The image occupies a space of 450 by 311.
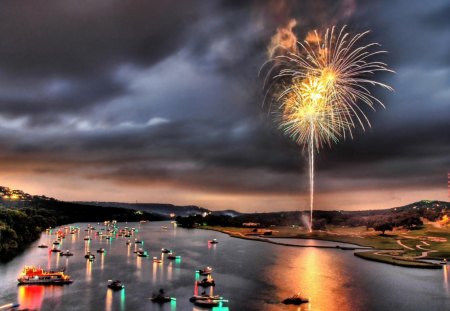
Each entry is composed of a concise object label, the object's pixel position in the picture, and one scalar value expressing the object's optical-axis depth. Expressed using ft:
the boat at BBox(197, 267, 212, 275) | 398.62
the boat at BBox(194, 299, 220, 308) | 277.27
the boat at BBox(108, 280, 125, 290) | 327.88
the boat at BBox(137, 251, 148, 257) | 544.62
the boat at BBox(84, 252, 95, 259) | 510.58
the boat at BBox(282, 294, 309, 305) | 280.31
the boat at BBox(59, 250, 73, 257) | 544.17
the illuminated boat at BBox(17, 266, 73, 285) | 345.00
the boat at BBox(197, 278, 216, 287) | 339.77
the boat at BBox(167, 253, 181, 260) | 519.73
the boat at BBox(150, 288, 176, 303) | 290.76
